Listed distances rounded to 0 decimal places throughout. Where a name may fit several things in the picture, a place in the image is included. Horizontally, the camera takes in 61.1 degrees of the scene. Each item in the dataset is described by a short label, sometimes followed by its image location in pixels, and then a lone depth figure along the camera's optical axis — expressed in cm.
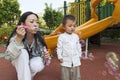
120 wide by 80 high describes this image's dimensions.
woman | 113
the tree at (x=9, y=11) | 660
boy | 141
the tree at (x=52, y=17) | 659
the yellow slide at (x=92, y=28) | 221
